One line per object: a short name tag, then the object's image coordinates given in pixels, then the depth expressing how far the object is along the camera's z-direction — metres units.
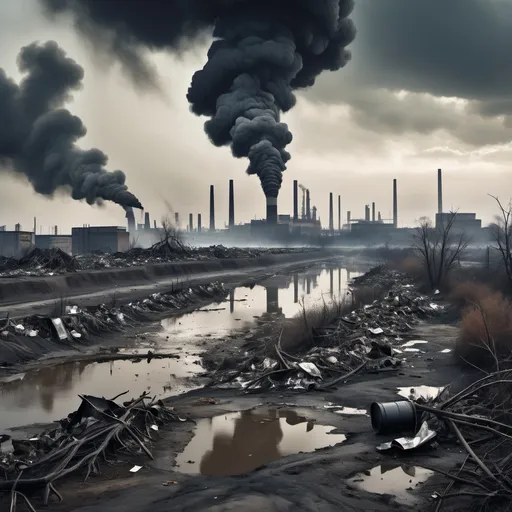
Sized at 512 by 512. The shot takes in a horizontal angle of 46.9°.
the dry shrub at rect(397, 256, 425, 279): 38.83
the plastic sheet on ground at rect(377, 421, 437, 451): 7.79
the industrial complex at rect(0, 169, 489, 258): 63.69
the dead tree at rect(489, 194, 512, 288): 21.11
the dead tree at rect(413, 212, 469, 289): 30.47
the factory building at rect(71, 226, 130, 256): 63.22
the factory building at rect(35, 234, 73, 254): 66.62
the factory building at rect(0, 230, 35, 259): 56.88
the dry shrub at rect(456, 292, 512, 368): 12.70
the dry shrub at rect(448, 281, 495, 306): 22.53
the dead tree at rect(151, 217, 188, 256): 52.31
